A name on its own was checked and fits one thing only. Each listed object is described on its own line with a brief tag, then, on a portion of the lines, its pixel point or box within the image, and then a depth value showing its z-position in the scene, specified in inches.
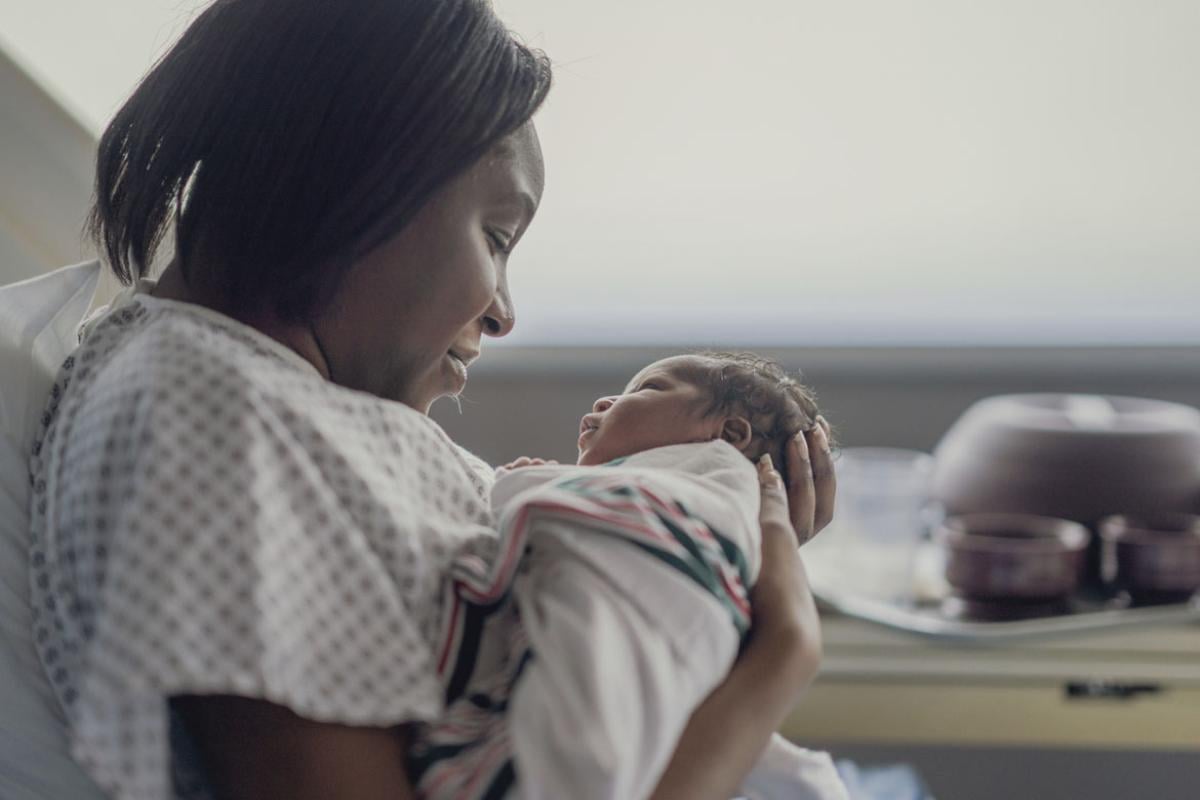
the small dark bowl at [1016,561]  63.9
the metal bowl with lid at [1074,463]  67.4
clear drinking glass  69.0
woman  25.6
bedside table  61.6
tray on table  63.2
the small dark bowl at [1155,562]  64.3
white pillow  30.6
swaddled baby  25.9
